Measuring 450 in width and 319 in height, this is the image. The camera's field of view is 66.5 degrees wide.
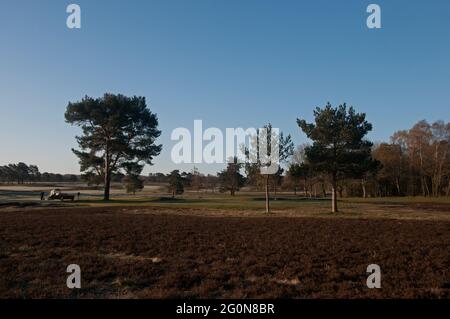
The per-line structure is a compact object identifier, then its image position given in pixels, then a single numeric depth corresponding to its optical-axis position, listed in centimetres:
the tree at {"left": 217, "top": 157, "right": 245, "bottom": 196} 9444
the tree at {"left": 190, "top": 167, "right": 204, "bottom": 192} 11958
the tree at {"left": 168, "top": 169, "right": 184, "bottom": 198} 8131
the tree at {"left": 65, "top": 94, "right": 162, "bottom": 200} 5456
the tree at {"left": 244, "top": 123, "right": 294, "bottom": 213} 3800
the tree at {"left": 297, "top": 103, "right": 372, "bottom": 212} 3534
